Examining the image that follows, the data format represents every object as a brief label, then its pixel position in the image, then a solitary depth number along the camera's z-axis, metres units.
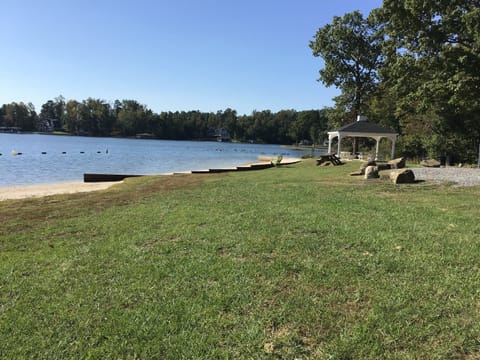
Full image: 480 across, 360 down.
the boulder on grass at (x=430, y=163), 20.89
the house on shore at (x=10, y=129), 132.75
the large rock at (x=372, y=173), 13.83
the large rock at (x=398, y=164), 17.20
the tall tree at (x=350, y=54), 37.53
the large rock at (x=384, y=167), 16.44
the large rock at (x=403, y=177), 12.23
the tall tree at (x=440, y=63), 19.09
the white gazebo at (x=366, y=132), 27.64
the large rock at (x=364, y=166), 15.50
